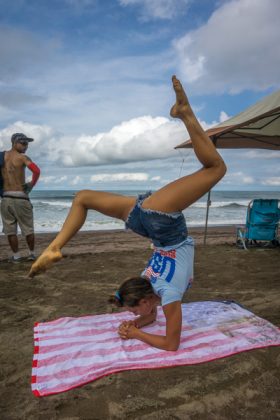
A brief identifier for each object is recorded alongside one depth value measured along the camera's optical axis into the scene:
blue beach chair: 7.42
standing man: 5.72
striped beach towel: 2.30
